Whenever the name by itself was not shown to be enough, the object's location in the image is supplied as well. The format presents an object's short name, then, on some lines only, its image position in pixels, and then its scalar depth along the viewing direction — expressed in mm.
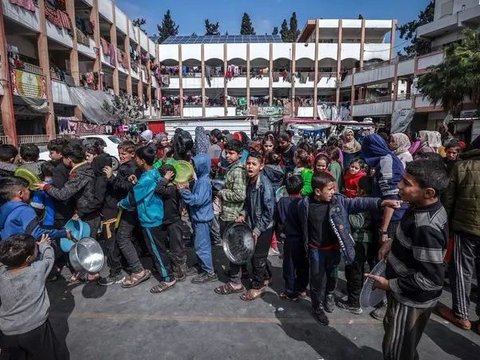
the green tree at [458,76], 15992
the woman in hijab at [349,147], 5996
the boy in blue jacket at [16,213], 3096
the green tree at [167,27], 64625
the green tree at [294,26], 61412
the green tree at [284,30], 61394
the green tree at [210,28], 68250
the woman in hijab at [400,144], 4121
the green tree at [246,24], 66688
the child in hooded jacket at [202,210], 4176
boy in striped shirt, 2016
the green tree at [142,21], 43731
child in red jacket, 4184
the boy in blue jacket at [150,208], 3896
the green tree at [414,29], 37869
